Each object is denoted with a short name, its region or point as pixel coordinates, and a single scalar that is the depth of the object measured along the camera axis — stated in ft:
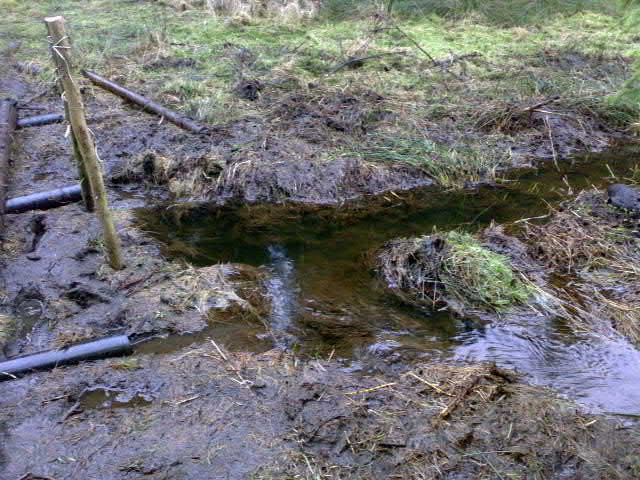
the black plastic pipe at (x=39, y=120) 28.91
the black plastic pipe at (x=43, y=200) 20.68
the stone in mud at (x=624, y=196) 21.59
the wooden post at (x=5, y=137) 21.30
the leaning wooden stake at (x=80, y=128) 15.17
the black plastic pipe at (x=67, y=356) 13.69
